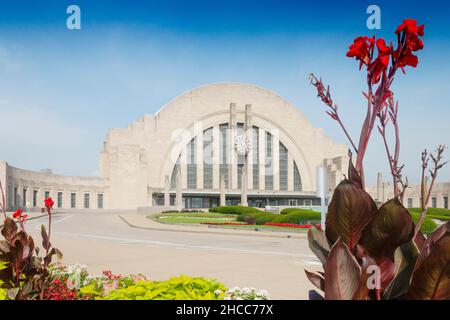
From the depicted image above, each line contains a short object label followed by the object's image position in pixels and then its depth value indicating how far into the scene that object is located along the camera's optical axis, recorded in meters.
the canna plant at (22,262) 3.99
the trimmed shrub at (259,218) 27.80
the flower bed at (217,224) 25.26
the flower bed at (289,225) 24.03
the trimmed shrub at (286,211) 33.59
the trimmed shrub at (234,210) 37.73
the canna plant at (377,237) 1.83
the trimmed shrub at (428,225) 19.48
